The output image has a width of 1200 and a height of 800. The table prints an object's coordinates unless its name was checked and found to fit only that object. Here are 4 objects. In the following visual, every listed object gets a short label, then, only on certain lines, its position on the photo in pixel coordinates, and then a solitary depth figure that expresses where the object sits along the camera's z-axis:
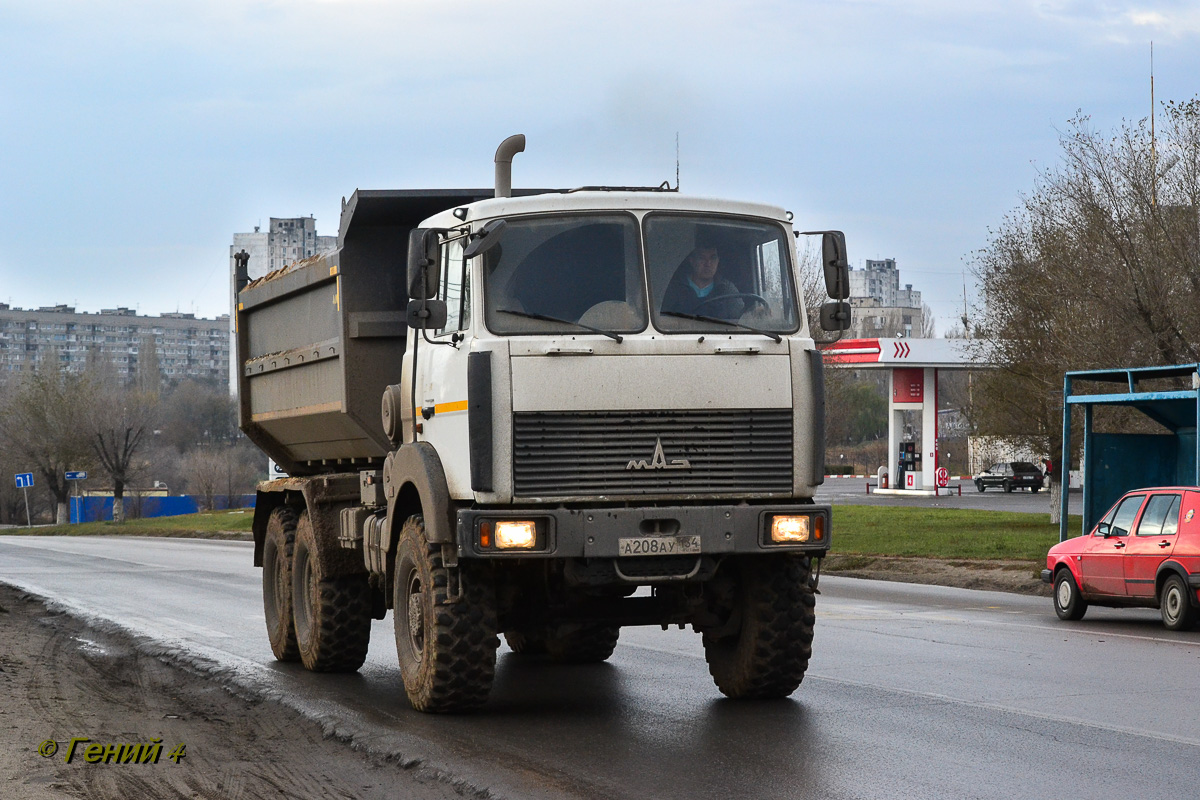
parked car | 63.62
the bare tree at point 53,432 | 74.88
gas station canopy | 57.81
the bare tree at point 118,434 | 70.75
